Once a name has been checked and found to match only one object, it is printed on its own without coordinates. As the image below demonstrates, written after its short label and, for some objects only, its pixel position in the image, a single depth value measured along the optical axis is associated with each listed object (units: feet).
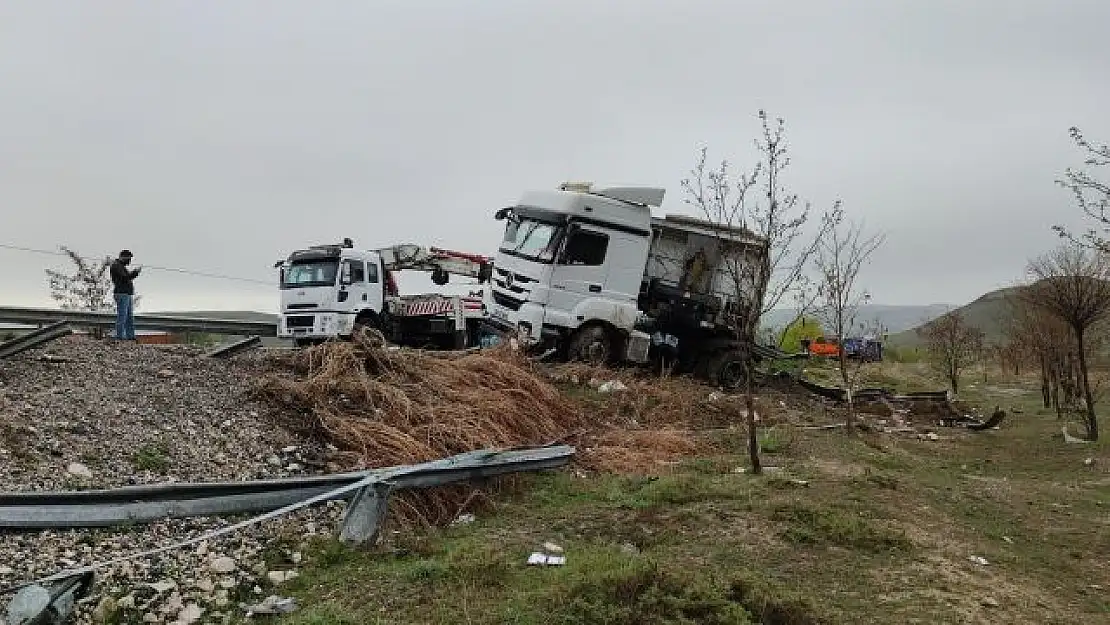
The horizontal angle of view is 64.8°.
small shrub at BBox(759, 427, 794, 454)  32.55
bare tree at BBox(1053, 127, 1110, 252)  30.14
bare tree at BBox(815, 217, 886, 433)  49.03
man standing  46.19
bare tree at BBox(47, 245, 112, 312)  71.41
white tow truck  58.49
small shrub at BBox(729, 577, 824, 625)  13.92
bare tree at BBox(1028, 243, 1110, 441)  46.73
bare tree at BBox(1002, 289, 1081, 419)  56.54
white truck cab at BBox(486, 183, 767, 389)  50.42
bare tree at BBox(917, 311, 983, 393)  85.87
